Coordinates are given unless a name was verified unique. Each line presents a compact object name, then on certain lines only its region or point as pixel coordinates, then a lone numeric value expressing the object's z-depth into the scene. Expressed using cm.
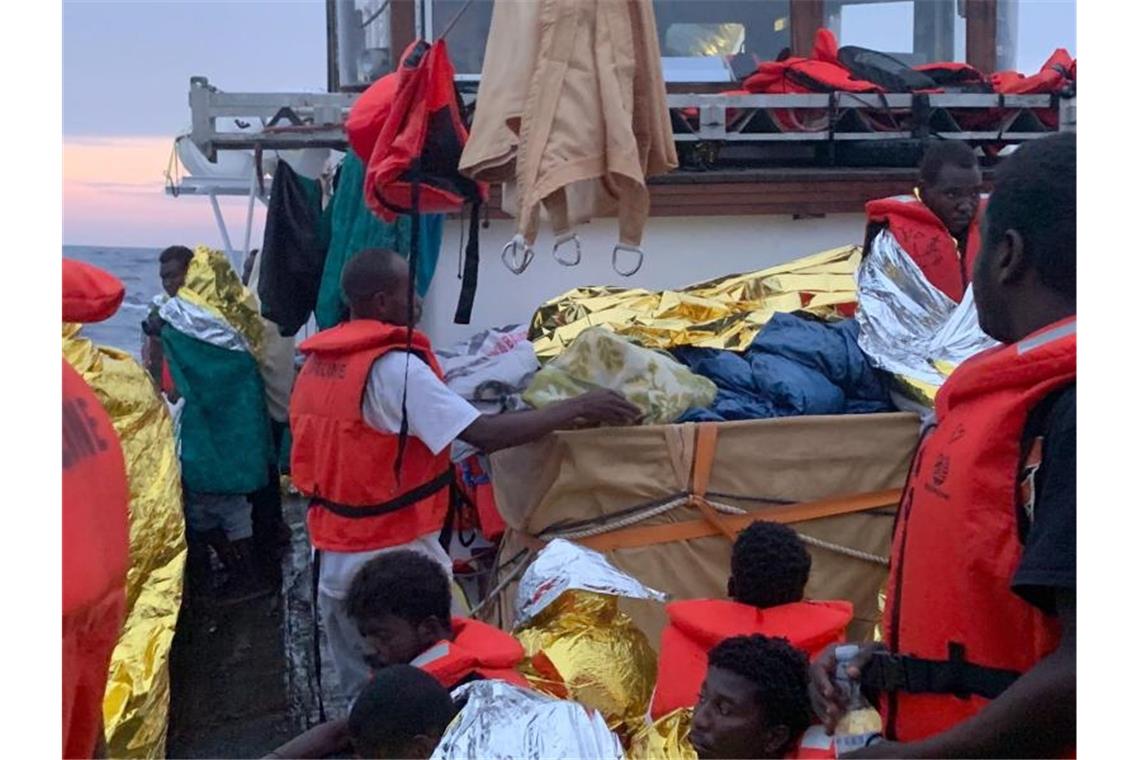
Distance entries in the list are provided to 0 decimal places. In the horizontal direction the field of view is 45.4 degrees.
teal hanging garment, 566
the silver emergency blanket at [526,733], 222
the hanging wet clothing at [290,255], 613
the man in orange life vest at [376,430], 423
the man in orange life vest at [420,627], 320
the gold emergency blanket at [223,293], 716
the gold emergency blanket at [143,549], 424
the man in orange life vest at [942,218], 507
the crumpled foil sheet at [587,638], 384
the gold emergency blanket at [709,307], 532
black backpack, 619
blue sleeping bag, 484
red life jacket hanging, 426
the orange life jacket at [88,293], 203
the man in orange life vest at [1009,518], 173
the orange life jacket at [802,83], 609
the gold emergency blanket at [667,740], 316
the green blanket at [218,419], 684
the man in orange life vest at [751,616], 347
